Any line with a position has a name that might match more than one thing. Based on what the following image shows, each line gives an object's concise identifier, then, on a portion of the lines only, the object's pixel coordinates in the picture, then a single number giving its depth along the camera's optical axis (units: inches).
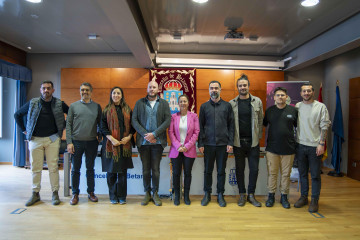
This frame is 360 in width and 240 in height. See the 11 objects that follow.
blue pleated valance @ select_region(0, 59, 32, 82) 185.6
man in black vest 111.9
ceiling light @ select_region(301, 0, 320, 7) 123.5
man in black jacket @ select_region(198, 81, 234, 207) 109.9
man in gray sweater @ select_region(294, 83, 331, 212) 105.7
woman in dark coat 109.7
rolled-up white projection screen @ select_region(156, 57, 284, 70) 213.9
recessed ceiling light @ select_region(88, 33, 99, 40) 174.1
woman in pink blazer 109.8
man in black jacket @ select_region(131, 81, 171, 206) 109.9
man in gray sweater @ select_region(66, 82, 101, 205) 111.5
